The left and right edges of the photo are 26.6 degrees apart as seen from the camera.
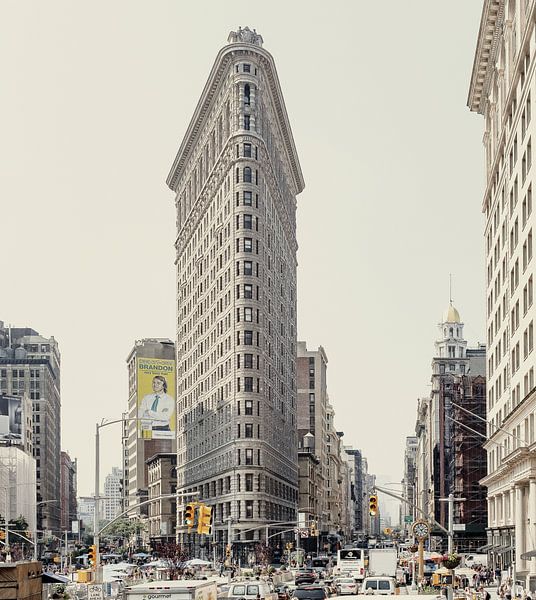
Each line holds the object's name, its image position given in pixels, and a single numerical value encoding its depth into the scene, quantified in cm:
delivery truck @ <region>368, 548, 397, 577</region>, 7888
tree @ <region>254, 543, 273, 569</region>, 12562
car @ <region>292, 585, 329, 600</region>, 5541
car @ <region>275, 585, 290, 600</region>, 5812
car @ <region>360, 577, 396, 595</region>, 5469
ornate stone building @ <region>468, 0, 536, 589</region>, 6469
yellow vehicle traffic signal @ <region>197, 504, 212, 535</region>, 6203
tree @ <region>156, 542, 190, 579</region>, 8928
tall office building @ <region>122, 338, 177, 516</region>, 19075
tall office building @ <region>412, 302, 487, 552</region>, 15100
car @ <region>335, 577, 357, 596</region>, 6800
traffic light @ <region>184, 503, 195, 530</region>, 5875
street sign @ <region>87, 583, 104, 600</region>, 4953
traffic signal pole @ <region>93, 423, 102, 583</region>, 5784
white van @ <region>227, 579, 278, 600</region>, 5247
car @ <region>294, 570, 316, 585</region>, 7719
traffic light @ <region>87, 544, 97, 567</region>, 5672
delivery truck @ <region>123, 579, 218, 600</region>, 3156
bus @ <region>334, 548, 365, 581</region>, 8650
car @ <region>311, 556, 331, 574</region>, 12096
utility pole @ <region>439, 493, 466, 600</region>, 6266
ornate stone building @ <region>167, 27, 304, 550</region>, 13688
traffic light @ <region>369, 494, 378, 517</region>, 5944
